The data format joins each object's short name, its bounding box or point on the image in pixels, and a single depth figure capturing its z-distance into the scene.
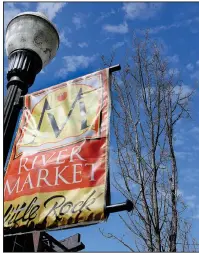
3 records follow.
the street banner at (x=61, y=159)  2.03
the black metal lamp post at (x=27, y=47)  2.79
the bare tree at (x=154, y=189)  6.50
